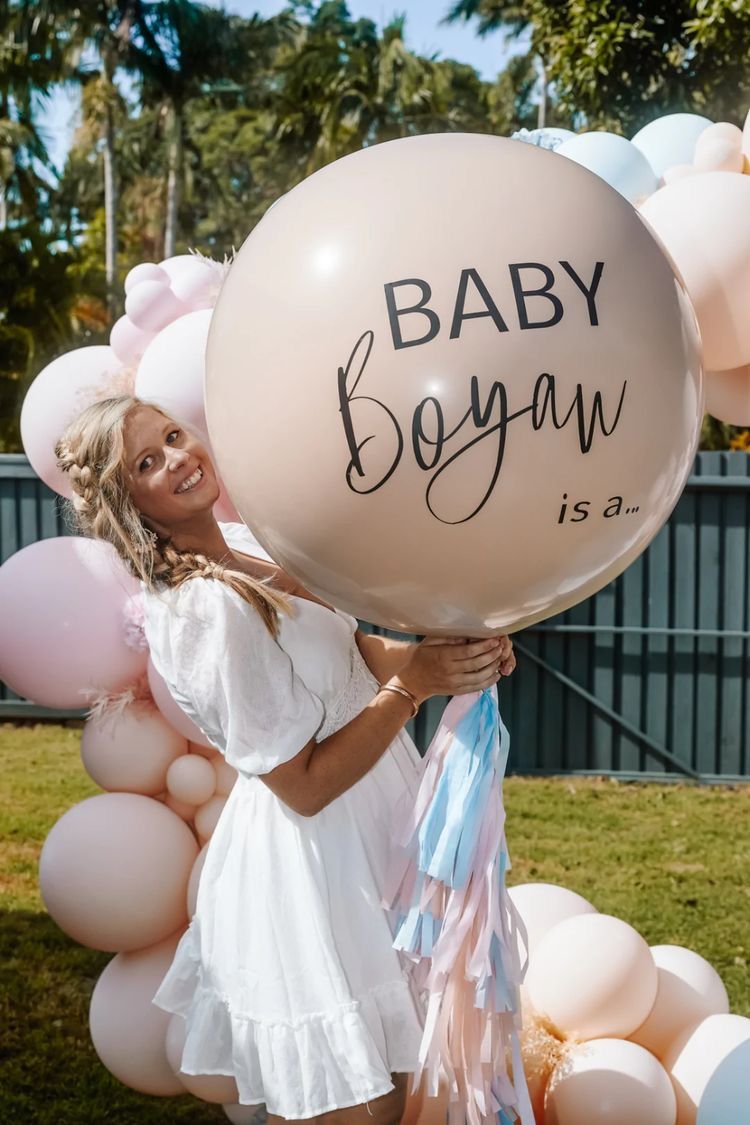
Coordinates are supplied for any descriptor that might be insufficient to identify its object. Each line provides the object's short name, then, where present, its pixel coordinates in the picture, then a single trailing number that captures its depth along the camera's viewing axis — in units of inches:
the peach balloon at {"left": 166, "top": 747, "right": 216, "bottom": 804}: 102.9
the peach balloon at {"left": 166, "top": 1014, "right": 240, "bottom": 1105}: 91.3
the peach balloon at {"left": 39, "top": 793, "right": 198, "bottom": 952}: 98.3
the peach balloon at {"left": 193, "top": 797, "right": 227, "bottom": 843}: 103.5
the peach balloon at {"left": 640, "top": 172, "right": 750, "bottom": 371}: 73.7
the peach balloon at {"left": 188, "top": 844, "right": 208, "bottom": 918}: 97.9
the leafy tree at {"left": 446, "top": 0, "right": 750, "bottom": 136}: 411.5
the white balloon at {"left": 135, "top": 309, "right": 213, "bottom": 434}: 88.3
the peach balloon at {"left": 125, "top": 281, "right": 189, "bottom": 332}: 97.3
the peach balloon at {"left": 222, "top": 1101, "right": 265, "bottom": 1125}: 97.2
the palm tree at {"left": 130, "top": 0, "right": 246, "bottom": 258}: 912.3
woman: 63.3
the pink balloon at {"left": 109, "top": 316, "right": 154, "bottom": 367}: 100.3
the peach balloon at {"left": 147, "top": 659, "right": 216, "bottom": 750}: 97.8
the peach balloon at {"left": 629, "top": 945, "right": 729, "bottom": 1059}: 92.3
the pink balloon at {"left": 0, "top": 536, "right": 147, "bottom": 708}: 98.3
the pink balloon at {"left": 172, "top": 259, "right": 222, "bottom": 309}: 98.8
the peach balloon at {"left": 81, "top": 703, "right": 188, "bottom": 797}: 103.2
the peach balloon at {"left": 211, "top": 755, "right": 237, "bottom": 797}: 104.0
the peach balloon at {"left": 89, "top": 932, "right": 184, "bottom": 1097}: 97.7
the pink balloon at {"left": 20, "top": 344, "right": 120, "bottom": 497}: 100.0
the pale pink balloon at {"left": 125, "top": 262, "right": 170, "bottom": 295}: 100.2
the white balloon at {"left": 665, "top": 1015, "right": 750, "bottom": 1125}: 87.0
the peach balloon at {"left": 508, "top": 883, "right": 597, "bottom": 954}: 99.6
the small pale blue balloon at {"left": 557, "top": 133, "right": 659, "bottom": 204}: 84.0
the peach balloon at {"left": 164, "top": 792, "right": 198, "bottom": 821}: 105.7
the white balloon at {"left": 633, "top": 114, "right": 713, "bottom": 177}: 90.3
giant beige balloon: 51.7
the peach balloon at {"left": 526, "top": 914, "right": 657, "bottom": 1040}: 87.8
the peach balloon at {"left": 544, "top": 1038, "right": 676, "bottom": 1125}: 84.3
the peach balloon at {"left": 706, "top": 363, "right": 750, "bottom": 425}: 82.0
